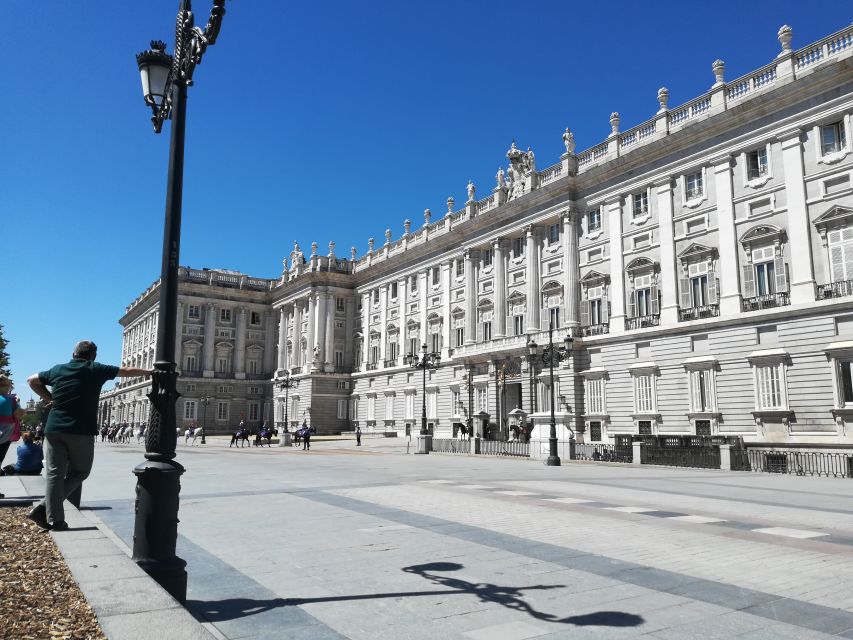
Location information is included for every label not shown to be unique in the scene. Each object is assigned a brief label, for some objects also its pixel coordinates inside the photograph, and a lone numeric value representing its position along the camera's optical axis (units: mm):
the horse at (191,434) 60484
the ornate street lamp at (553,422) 24891
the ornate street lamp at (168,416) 5059
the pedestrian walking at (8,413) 8672
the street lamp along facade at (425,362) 37469
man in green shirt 6180
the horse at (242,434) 53188
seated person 12953
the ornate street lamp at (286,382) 57422
